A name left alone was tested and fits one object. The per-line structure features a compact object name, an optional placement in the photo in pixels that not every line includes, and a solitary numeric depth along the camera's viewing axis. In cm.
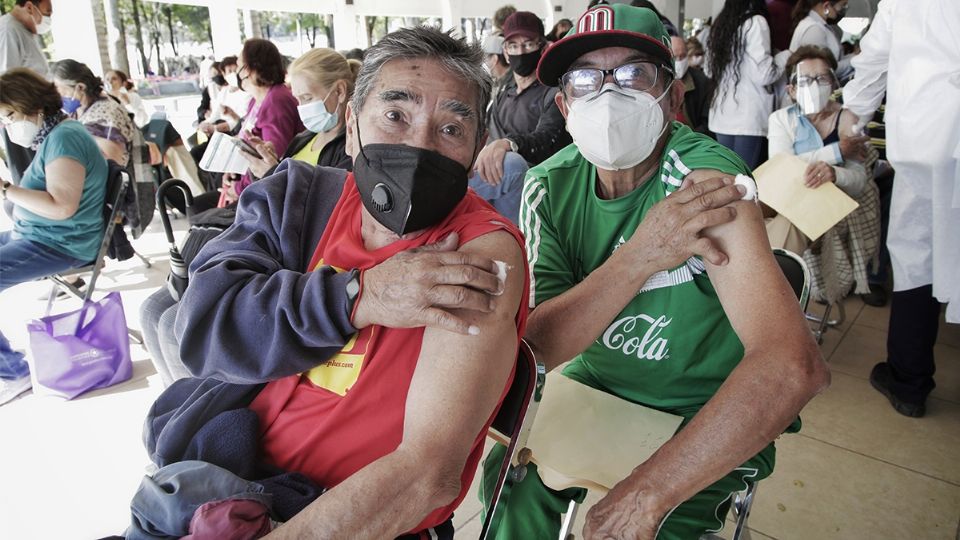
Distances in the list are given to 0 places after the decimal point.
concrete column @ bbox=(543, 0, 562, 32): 2086
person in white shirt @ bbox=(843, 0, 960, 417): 213
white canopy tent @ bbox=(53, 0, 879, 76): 1013
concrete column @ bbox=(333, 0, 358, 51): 1788
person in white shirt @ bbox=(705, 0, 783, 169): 387
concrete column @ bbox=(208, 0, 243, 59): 1455
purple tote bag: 304
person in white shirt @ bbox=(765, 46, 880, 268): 300
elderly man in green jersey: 109
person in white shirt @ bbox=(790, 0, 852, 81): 383
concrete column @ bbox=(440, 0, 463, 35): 1967
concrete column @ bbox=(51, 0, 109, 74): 1013
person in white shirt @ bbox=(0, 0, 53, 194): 505
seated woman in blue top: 330
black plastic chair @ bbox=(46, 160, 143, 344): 359
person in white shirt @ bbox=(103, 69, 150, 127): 763
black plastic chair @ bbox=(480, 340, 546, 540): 118
